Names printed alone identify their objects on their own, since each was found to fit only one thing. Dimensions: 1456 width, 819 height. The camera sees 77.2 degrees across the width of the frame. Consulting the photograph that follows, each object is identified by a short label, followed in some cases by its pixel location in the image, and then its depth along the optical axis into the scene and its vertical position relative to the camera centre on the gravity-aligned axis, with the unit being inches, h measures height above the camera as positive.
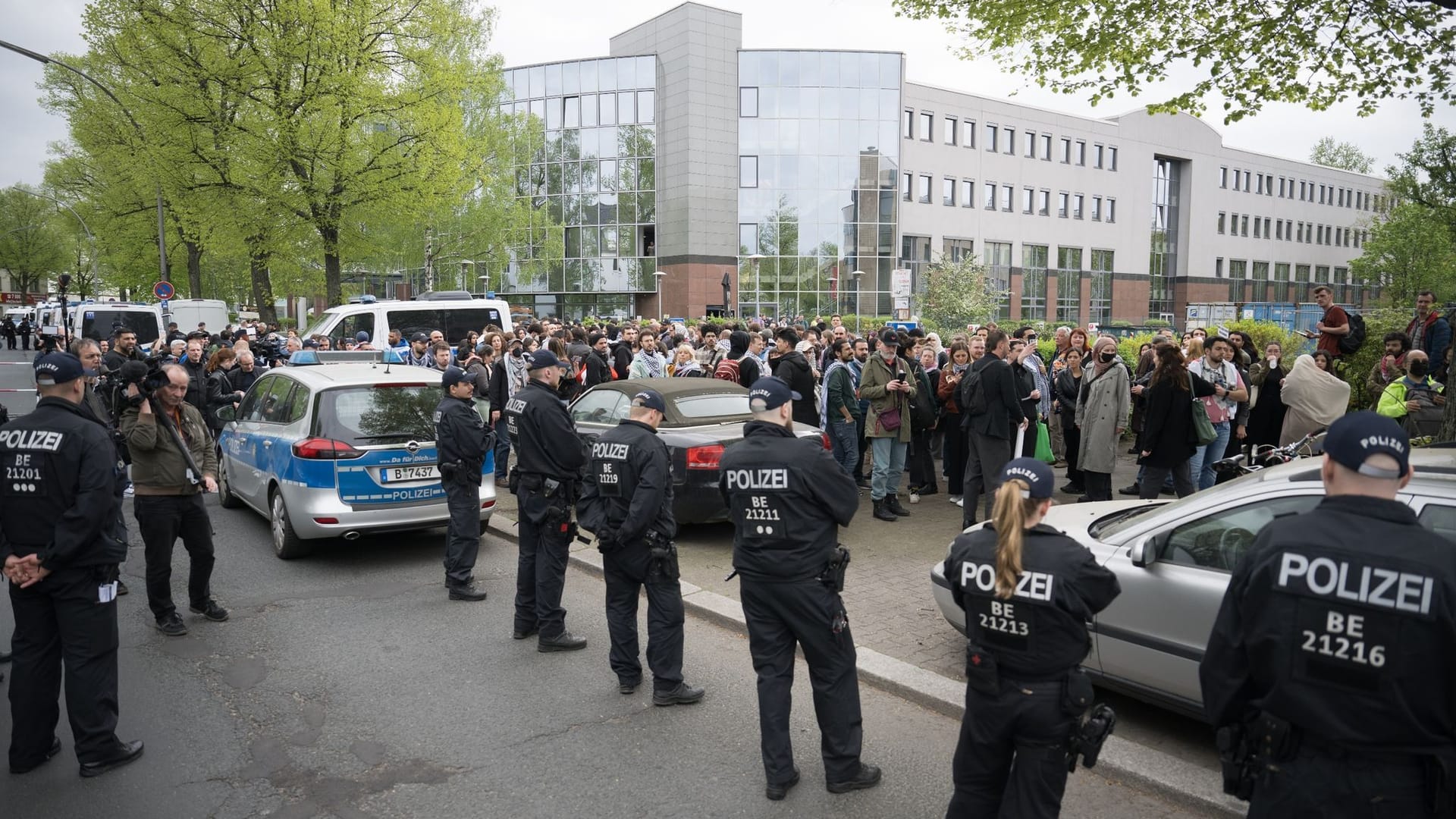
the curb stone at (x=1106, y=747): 158.9 -81.8
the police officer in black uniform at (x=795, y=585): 157.8 -46.6
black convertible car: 320.8 -40.0
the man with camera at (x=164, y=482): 238.8 -45.2
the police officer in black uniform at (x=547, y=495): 233.9 -46.6
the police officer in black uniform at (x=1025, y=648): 118.7 -43.2
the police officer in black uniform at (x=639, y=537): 198.1 -48.4
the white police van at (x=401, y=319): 690.8 -4.9
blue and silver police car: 299.6 -48.2
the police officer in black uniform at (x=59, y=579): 167.5 -49.8
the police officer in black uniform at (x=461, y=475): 277.7 -49.0
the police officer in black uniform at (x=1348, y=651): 93.8 -35.0
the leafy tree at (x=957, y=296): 1664.6 +43.1
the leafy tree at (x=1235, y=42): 344.2 +112.2
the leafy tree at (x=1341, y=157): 3383.4 +616.4
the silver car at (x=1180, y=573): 166.4 -48.2
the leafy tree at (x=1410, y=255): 2012.8 +156.6
